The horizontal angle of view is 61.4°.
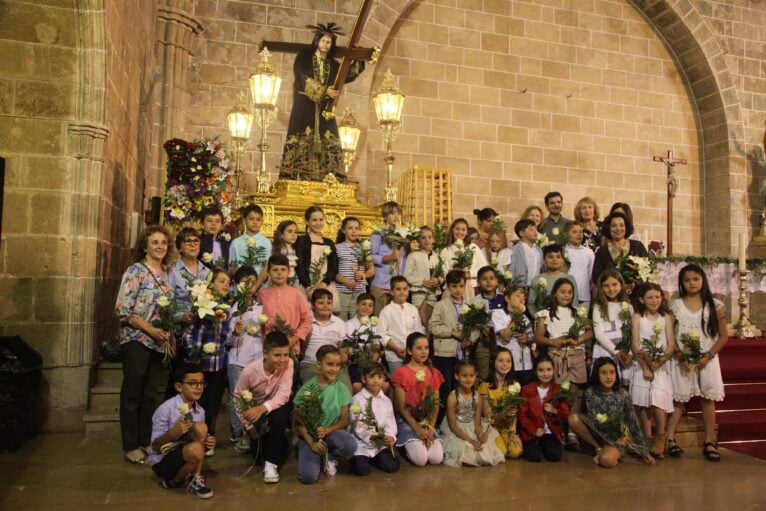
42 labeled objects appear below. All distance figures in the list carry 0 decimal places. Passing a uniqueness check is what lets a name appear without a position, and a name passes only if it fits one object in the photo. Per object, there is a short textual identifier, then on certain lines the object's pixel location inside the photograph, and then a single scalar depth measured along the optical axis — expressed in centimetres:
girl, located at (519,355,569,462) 527
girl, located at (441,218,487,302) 670
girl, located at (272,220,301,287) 607
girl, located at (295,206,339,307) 613
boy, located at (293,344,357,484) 451
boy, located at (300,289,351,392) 541
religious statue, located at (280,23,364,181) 881
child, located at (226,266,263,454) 517
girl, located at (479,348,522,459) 530
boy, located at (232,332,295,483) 451
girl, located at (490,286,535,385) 570
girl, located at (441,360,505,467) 506
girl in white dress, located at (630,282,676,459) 550
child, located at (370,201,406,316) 673
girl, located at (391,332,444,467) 504
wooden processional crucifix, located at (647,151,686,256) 1109
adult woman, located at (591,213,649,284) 641
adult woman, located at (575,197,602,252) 698
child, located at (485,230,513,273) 695
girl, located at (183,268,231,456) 497
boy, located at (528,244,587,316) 589
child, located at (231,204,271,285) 608
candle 854
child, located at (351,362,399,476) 479
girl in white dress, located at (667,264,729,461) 560
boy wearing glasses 411
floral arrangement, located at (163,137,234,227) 725
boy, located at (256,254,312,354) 529
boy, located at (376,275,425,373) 567
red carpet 624
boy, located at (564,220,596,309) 653
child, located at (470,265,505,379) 581
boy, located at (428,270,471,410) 573
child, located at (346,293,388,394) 530
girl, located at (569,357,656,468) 523
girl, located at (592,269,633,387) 571
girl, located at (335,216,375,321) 633
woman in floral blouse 480
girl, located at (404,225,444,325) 638
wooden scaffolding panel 971
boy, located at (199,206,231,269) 613
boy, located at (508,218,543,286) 669
